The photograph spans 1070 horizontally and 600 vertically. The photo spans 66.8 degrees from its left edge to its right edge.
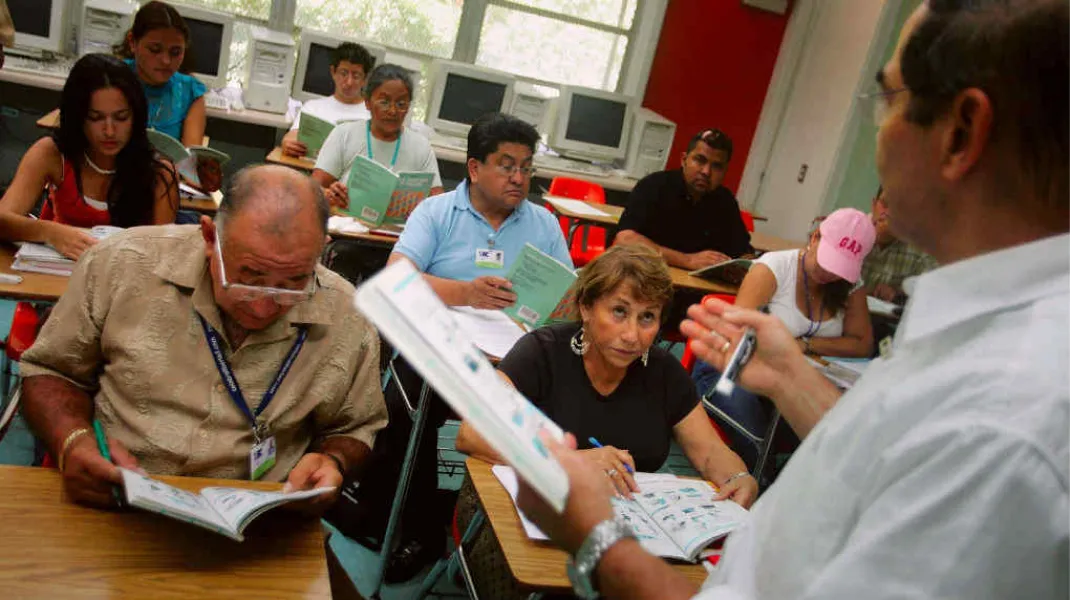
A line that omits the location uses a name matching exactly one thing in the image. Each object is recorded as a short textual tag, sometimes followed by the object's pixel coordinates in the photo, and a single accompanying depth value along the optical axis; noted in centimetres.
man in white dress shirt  66
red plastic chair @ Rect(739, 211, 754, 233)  582
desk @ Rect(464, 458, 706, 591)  153
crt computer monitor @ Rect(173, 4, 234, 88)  559
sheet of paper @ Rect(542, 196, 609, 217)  502
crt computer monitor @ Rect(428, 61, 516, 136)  622
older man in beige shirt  164
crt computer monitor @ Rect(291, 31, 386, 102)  598
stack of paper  244
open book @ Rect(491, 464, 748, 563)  171
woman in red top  276
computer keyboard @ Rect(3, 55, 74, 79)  525
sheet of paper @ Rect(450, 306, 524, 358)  265
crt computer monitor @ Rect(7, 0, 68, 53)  533
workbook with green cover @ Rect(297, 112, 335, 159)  479
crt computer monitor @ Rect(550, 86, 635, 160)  657
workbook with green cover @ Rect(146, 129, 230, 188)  315
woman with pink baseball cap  322
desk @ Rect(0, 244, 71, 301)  226
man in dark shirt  455
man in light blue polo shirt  320
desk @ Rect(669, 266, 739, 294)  415
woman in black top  219
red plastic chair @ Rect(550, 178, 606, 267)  530
